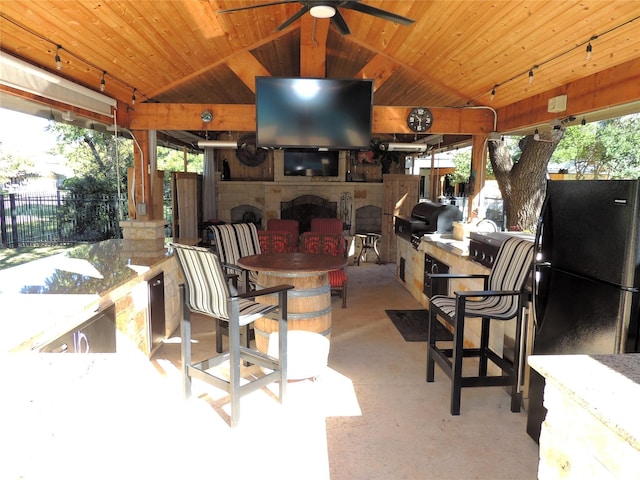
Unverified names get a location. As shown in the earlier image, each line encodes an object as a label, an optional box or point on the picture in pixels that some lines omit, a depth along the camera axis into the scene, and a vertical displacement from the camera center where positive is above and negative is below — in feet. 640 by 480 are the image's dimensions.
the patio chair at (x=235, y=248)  12.32 -1.86
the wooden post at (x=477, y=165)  16.72 +1.11
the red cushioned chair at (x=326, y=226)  23.50 -1.87
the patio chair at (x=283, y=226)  24.20 -1.95
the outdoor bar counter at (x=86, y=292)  6.24 -1.92
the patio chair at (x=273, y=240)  16.85 -1.92
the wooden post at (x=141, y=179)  15.09 +0.35
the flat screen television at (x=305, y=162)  30.78 +2.06
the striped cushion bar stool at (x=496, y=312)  9.09 -2.57
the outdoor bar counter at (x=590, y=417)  3.25 -1.83
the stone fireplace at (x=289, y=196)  30.91 -0.32
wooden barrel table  10.16 -2.45
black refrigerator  6.26 -1.24
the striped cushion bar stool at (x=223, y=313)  8.27 -2.51
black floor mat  13.96 -4.62
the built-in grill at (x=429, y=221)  18.04 -1.20
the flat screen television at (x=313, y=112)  13.74 +2.54
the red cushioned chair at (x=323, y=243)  16.70 -1.99
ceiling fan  8.71 +3.80
